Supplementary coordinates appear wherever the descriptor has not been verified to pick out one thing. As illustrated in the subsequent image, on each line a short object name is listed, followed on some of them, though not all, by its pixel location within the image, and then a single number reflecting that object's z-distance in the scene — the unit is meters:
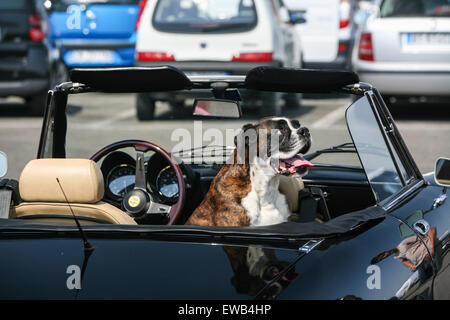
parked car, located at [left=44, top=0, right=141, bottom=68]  15.21
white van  15.86
